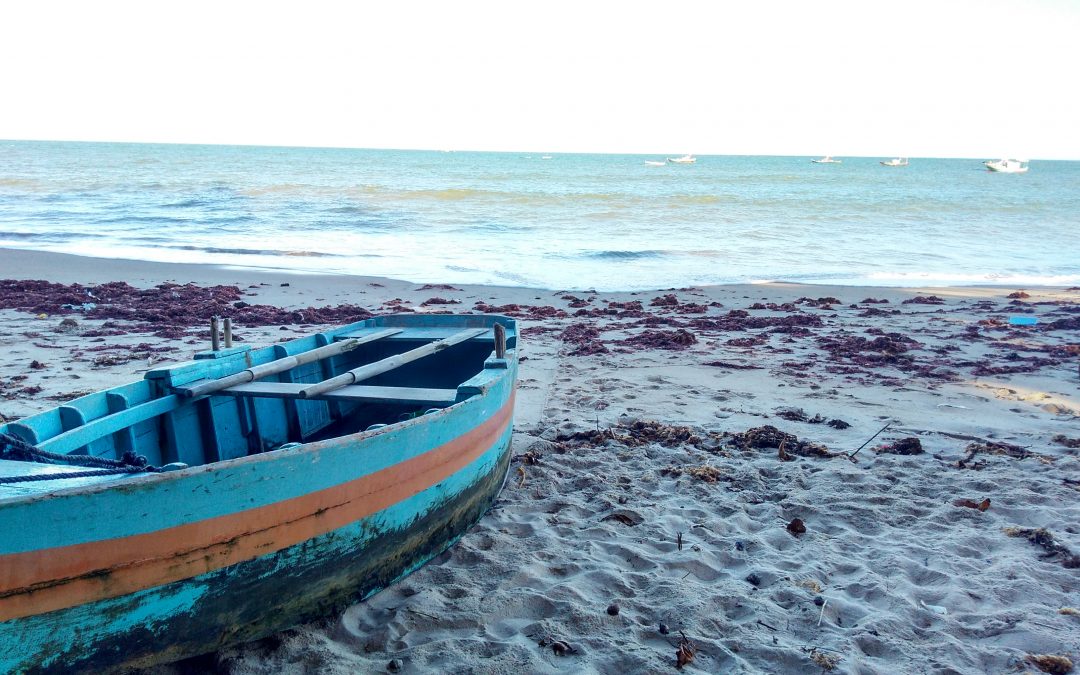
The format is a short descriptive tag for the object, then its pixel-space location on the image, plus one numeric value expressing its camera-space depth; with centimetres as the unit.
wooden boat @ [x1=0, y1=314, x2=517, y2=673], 253
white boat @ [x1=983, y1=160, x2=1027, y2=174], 8550
